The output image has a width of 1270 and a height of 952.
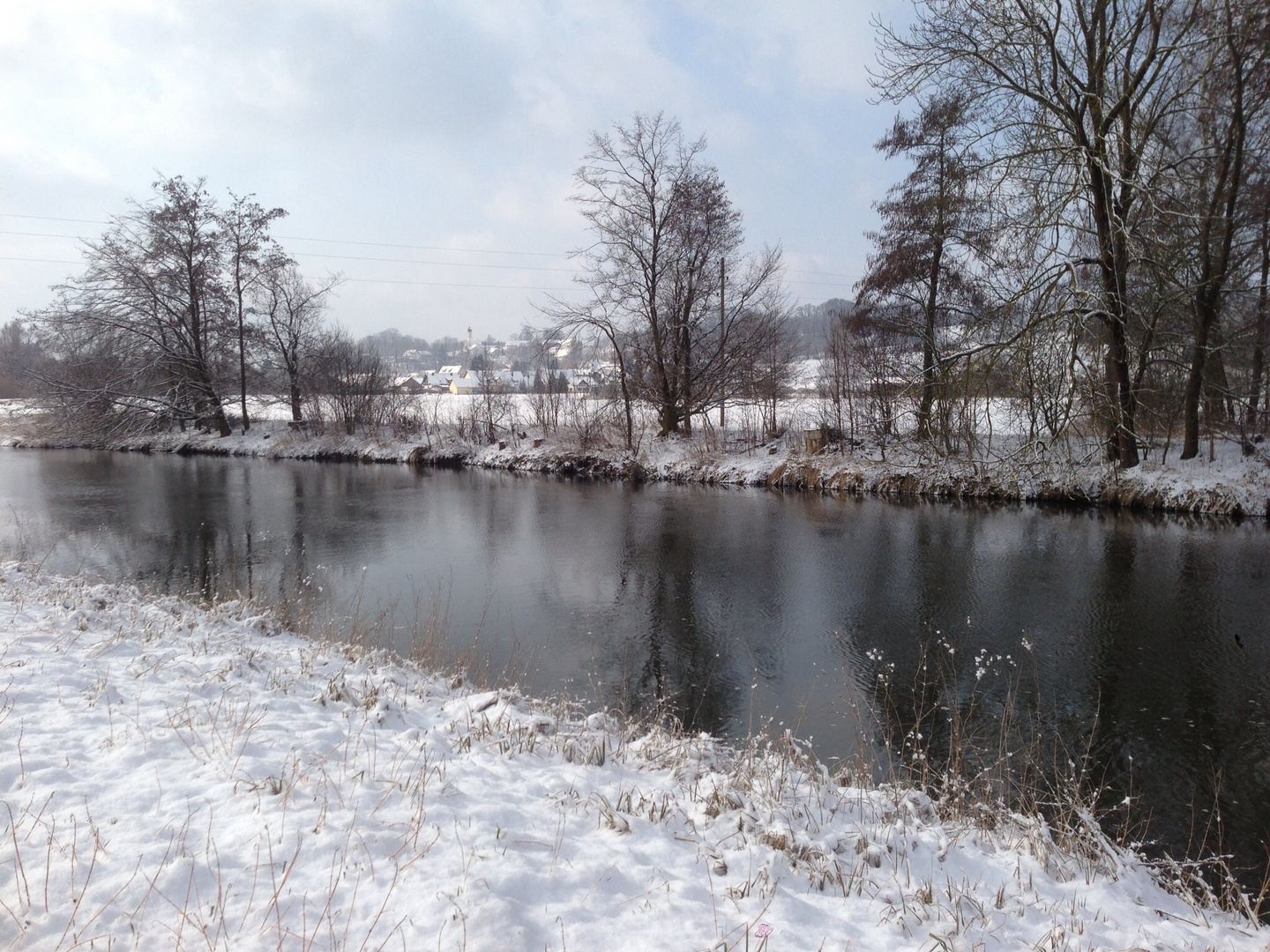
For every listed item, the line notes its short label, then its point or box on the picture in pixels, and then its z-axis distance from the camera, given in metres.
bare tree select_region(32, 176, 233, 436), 29.75
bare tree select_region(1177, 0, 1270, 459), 12.83
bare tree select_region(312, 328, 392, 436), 31.83
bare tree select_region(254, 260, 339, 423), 33.47
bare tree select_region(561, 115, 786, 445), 24.19
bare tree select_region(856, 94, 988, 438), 18.30
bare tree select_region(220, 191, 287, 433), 32.69
